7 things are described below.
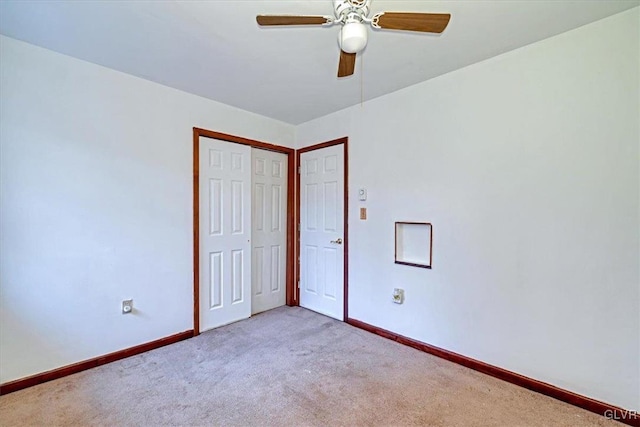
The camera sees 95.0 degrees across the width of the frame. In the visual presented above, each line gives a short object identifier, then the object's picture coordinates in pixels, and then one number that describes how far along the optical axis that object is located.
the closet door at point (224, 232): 3.02
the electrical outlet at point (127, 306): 2.47
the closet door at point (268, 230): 3.58
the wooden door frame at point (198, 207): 2.90
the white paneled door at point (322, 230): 3.35
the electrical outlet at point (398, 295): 2.76
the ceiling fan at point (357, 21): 1.39
